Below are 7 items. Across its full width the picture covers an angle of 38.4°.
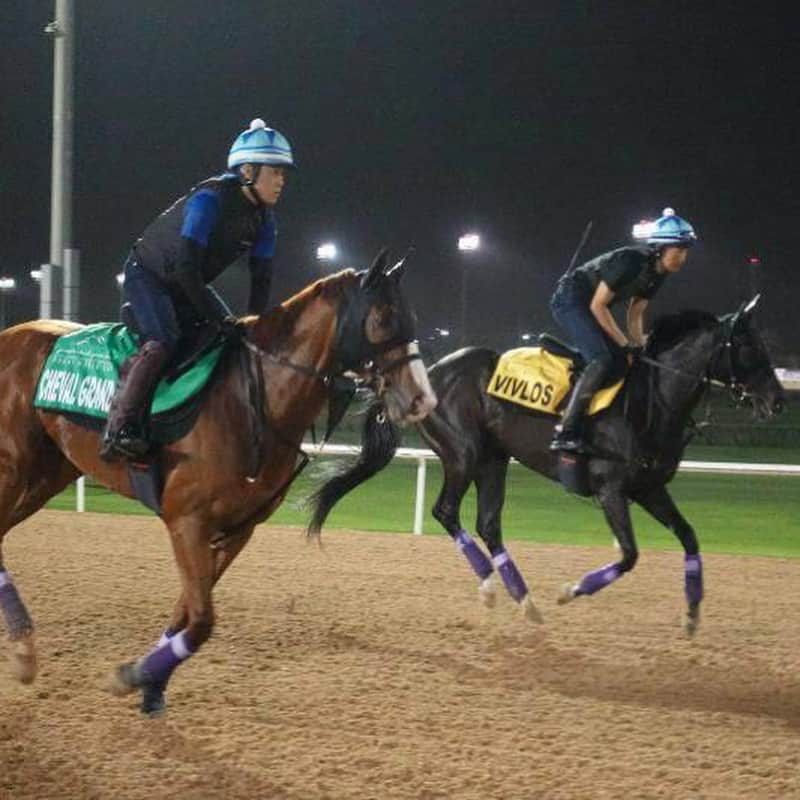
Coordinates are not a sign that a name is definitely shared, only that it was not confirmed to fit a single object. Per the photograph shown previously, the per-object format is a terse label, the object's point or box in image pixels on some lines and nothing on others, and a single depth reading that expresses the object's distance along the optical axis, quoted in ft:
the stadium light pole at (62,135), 33.55
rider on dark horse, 24.76
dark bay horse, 24.40
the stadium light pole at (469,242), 107.14
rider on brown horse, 16.61
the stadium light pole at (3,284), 144.56
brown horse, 16.25
